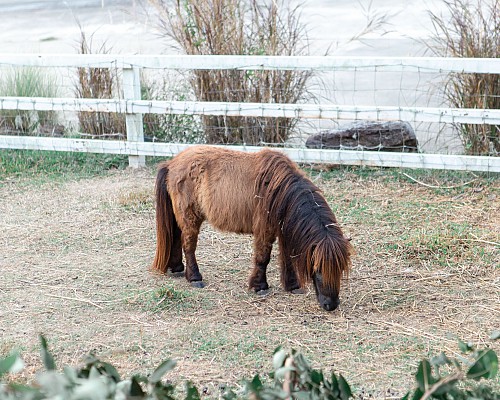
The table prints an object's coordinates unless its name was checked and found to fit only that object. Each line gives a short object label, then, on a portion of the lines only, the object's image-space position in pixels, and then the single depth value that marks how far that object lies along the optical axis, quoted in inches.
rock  313.9
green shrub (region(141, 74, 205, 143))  341.1
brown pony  187.9
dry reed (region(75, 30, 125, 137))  342.6
